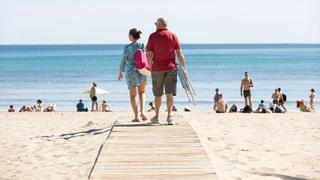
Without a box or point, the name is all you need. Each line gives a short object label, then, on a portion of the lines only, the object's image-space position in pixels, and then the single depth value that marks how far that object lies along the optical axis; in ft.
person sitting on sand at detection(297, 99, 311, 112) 68.06
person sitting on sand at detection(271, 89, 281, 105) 77.25
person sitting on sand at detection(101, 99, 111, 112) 75.03
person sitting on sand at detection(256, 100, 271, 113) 59.83
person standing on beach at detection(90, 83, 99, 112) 76.54
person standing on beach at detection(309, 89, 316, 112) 80.34
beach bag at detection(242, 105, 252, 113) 61.66
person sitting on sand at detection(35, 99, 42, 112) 71.59
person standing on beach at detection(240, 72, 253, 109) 69.21
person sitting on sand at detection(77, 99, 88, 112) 72.69
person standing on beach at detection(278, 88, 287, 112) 77.92
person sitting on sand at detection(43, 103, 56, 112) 68.90
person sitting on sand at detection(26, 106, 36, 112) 68.74
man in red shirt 27.96
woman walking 30.50
